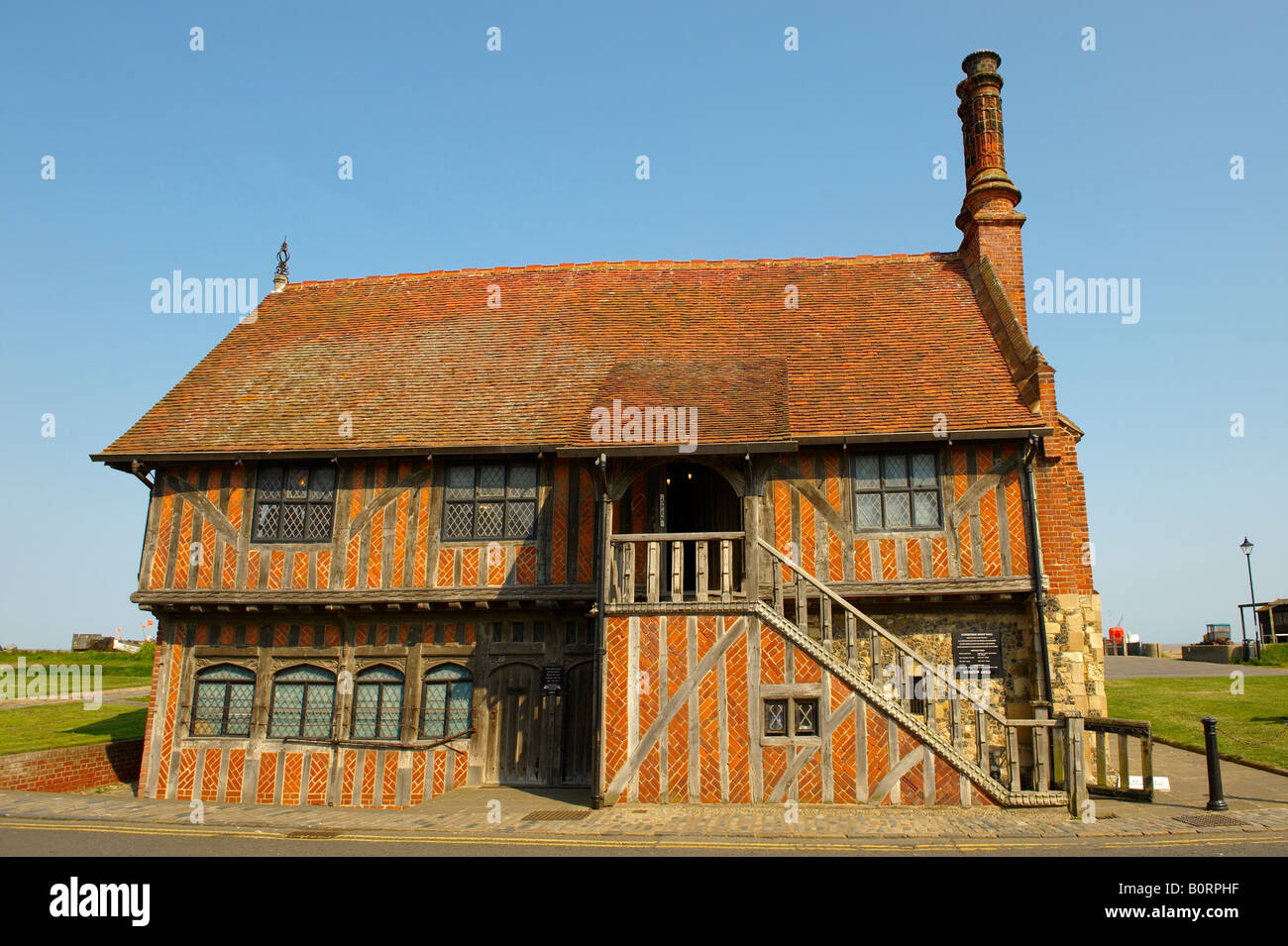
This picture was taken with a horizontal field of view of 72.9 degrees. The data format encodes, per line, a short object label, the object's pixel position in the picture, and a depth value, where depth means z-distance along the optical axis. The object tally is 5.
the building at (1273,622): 34.31
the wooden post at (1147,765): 10.91
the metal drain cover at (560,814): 10.57
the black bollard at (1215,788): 10.12
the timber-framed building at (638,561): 11.18
